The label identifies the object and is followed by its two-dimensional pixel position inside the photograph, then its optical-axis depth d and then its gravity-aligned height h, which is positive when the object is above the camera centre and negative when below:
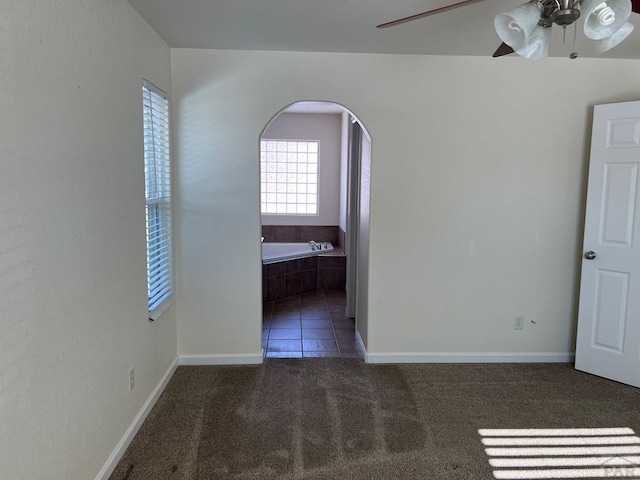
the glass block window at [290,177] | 7.26 +0.28
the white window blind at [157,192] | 2.86 +0.00
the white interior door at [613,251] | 3.24 -0.37
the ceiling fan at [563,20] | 1.55 +0.63
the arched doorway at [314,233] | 4.09 -0.53
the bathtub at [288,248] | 6.75 -0.81
